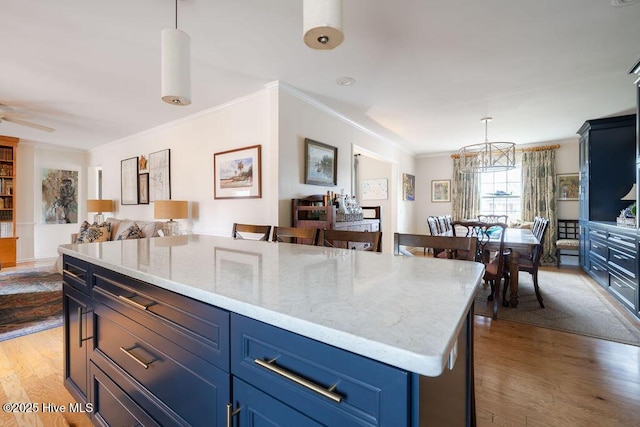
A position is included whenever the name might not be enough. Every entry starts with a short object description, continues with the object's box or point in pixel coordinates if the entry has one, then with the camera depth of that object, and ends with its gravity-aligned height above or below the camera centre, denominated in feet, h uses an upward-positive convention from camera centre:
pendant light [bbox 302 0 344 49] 3.71 +2.48
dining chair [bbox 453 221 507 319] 9.41 -1.69
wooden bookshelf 17.22 +0.72
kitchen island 1.77 -1.01
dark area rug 8.82 -3.39
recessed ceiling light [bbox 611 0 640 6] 6.06 +4.36
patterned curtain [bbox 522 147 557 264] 18.98 +1.34
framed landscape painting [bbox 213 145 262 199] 10.98 +1.49
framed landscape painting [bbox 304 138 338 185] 11.48 +1.97
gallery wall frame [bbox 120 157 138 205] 16.99 +1.82
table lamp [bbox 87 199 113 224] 18.07 +0.33
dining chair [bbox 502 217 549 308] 10.26 -1.99
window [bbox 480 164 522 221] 20.81 +1.14
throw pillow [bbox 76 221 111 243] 14.06 -1.08
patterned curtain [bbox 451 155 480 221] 21.94 +1.14
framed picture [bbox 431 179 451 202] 23.30 +1.55
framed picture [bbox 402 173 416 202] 21.85 +1.77
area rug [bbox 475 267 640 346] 8.51 -3.58
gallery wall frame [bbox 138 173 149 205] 16.26 +1.28
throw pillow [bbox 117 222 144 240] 12.71 -0.98
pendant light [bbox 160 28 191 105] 5.57 +2.86
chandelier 13.47 +2.31
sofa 12.98 -0.95
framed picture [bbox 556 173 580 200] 18.83 +1.52
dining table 10.08 -1.54
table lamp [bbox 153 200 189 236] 12.67 +0.08
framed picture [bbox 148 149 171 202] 14.83 +1.90
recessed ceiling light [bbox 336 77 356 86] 9.68 +4.43
